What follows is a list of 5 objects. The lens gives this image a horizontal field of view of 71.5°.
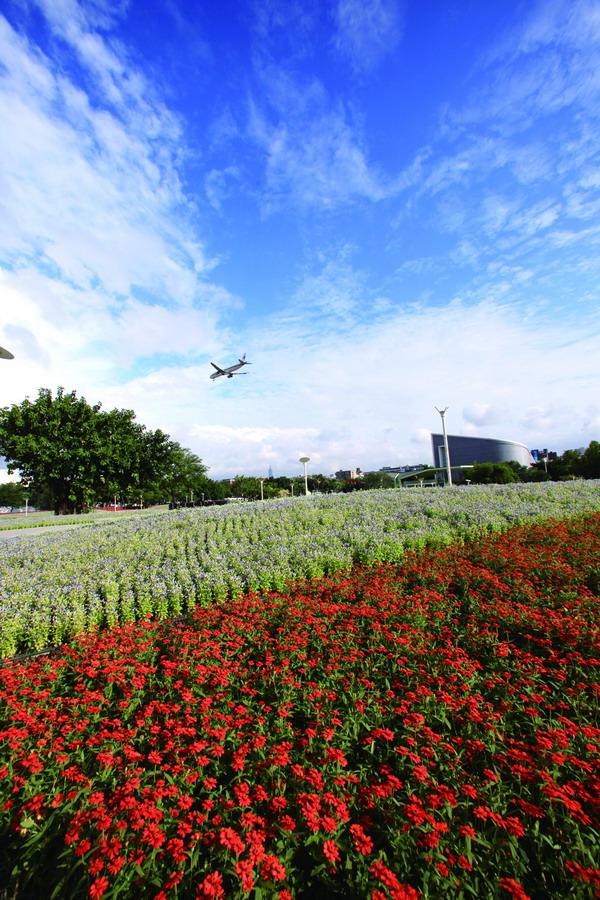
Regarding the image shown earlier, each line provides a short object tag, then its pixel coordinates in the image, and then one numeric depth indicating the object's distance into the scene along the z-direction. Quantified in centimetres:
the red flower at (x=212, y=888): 186
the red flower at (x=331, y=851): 201
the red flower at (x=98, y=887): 190
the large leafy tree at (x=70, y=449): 2275
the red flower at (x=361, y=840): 208
